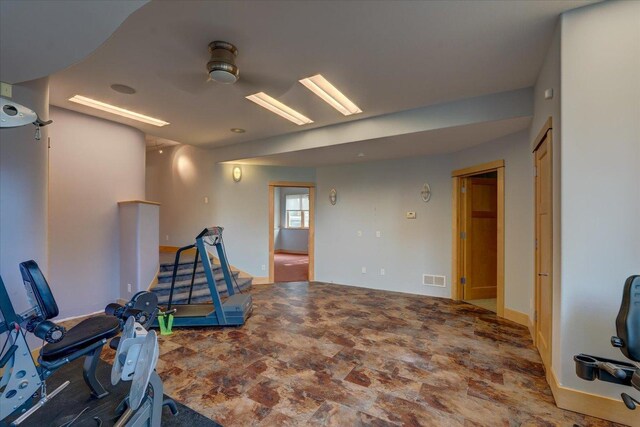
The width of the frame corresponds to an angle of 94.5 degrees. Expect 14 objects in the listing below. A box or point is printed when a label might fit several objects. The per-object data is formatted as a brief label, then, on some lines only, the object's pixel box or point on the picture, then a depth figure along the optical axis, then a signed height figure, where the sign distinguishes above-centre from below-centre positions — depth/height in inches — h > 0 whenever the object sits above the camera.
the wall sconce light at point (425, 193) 209.8 +15.4
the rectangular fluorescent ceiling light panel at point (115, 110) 141.6 +53.8
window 449.4 +6.0
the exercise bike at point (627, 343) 62.3 -27.5
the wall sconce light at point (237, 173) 245.9 +33.7
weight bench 76.0 -34.0
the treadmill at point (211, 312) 147.3 -51.0
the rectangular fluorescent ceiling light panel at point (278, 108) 140.0 +54.4
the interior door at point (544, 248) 97.9 -12.2
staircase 180.9 -46.6
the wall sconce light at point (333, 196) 249.3 +15.3
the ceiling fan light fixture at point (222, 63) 90.2 +46.4
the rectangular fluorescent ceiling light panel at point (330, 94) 122.0 +54.7
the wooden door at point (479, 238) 196.1 -15.6
